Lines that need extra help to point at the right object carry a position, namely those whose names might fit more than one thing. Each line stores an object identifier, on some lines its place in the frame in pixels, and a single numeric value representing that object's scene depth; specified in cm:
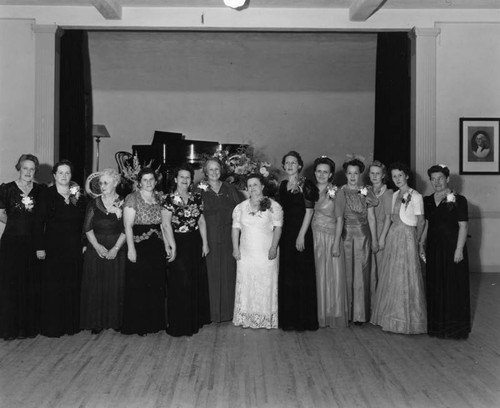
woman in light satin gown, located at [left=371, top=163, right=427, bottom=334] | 449
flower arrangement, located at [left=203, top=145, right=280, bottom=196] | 554
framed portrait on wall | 712
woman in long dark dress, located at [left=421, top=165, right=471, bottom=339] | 440
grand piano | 812
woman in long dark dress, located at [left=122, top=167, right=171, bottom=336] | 437
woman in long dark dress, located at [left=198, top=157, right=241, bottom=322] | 482
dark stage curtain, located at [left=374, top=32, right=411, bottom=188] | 746
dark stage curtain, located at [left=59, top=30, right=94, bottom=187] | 735
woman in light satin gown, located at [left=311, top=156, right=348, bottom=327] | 467
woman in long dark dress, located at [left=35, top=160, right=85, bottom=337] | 435
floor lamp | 984
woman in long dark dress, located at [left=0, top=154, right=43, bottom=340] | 431
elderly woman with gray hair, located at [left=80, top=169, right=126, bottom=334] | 443
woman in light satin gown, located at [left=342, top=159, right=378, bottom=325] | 479
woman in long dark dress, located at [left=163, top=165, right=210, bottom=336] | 441
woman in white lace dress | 460
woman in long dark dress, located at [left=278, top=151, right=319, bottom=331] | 455
